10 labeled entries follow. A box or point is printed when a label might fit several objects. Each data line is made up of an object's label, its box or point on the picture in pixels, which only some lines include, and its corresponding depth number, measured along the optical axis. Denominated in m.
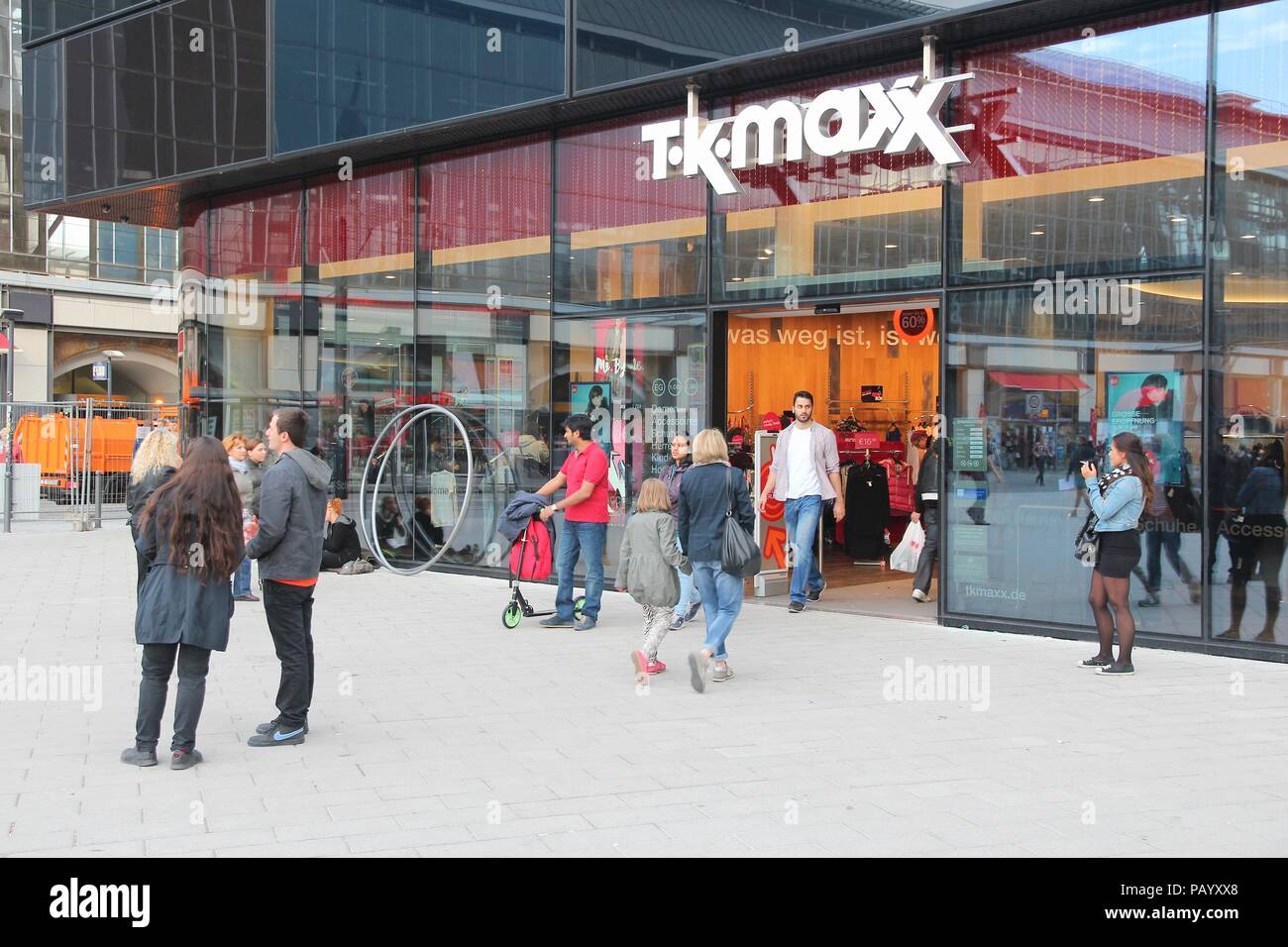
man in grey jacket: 6.88
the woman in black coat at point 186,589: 6.41
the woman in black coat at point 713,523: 8.56
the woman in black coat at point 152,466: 9.27
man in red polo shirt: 10.98
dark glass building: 9.72
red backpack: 11.24
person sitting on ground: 15.05
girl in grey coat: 8.54
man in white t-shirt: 11.87
